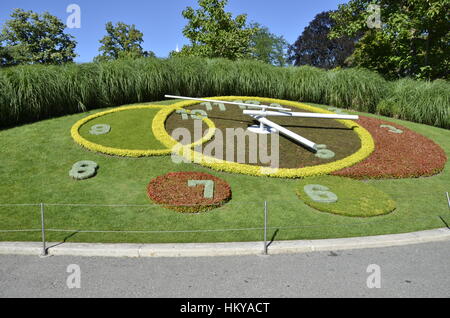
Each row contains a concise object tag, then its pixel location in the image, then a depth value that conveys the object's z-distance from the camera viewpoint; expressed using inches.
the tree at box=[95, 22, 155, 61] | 2319.1
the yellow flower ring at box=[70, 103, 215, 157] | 452.4
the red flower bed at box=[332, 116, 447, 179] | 440.5
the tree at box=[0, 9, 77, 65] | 2059.5
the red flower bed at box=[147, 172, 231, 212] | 344.8
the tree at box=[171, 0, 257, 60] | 1238.9
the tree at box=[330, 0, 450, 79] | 845.8
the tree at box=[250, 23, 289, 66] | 2593.5
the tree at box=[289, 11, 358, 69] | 2353.6
